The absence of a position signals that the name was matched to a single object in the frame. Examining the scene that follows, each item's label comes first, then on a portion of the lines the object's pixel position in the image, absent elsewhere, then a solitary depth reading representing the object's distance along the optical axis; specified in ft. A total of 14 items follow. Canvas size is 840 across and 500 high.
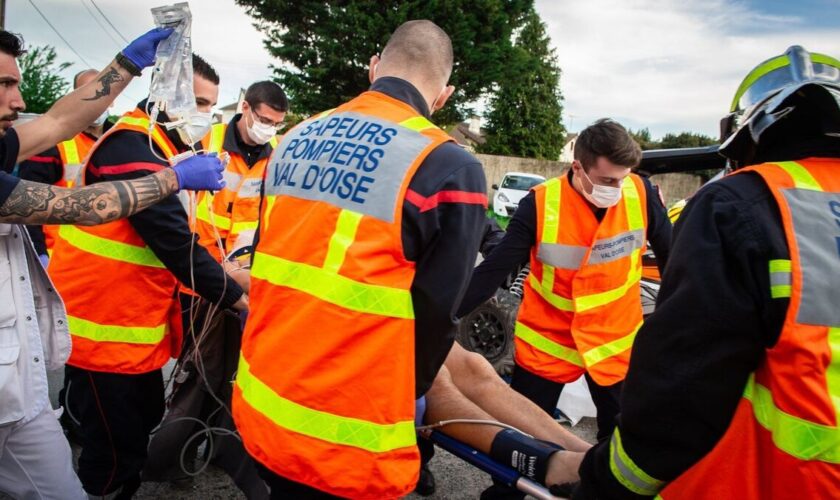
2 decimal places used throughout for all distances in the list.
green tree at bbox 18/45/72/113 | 41.70
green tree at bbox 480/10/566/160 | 107.14
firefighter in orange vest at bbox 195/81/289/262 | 12.01
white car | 53.86
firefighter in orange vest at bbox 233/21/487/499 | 4.96
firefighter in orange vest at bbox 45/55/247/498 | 7.86
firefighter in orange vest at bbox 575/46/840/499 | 3.63
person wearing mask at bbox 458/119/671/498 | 9.12
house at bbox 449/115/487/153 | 171.22
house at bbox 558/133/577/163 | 180.34
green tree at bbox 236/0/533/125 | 55.77
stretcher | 6.11
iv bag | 7.86
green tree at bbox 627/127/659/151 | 135.22
